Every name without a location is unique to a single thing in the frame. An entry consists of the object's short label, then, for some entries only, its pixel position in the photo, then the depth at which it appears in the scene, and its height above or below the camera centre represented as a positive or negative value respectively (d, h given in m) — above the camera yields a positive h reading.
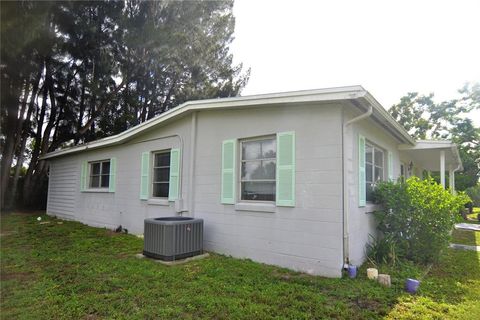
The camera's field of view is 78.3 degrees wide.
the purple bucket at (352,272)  4.31 -1.27
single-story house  4.52 +0.27
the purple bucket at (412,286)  3.81 -1.28
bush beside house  5.18 -0.57
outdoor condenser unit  5.11 -1.01
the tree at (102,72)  11.40 +5.19
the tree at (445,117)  24.56 +6.14
